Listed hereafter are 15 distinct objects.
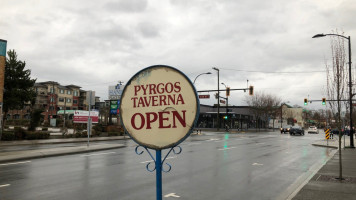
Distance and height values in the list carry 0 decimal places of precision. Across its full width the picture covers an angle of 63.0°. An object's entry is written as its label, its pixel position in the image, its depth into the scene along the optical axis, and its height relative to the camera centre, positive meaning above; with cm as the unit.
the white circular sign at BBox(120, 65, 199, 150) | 275 +8
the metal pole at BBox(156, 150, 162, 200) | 288 -57
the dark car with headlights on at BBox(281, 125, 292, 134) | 5621 -261
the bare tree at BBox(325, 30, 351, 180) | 1040 +147
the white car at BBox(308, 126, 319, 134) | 6192 -293
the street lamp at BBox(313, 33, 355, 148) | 1658 +164
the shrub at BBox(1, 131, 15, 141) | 2366 -180
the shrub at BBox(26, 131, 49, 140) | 2544 -191
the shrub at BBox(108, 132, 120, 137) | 3470 -233
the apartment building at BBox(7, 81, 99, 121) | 9044 +494
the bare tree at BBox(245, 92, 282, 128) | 7731 +301
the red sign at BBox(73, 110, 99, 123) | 2867 -17
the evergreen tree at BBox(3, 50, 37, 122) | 3675 +387
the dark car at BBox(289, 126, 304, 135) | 4728 -235
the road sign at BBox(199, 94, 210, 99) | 3880 +257
